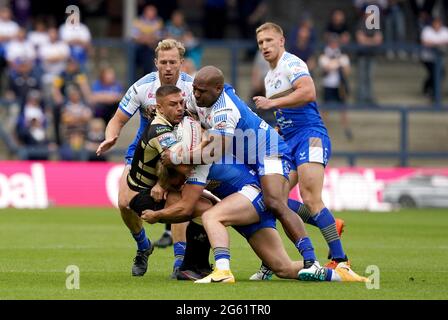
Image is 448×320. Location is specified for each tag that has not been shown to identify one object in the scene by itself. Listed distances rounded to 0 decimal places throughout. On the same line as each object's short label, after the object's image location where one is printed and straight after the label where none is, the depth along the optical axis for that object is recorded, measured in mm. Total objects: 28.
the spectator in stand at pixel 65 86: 25969
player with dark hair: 11438
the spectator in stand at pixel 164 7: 29500
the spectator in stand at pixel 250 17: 30344
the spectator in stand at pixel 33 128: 25547
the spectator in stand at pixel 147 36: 27125
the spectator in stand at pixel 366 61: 28438
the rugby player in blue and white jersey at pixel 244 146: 11273
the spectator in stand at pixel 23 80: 25844
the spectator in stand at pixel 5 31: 26469
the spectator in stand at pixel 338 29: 28453
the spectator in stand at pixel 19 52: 26047
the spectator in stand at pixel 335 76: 27438
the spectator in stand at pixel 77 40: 26906
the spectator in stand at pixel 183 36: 26750
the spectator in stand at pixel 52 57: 26391
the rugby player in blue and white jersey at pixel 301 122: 12633
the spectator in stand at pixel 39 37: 26797
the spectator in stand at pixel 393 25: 29922
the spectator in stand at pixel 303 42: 27000
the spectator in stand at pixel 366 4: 29375
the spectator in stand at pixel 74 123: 25594
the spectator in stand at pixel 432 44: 28656
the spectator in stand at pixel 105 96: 26172
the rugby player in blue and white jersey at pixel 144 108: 12305
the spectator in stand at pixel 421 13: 29859
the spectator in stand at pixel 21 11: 29016
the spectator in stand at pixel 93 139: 25594
